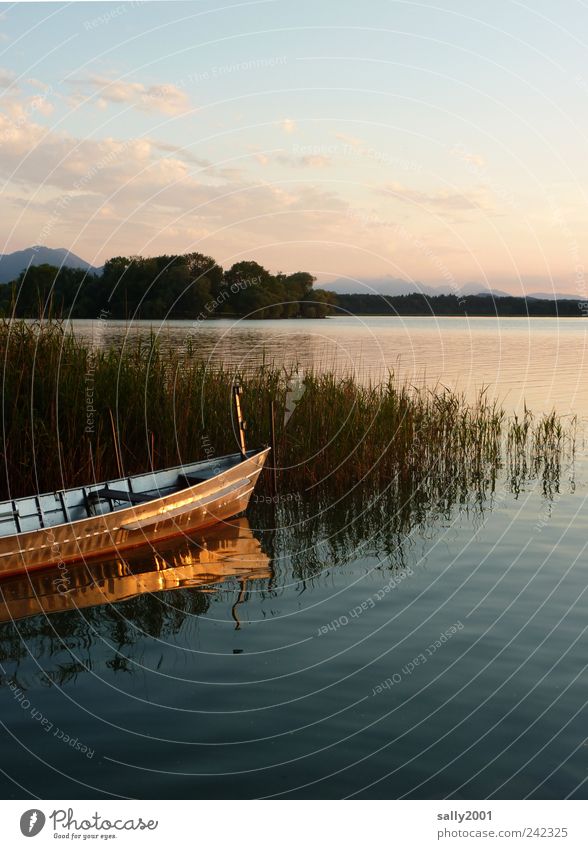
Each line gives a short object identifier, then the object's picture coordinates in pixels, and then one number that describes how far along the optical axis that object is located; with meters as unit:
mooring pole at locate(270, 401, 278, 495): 15.38
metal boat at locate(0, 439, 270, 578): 11.80
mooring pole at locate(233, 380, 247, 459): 14.69
